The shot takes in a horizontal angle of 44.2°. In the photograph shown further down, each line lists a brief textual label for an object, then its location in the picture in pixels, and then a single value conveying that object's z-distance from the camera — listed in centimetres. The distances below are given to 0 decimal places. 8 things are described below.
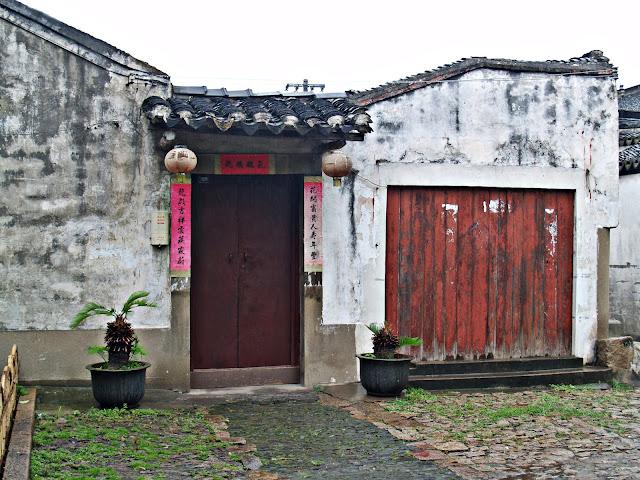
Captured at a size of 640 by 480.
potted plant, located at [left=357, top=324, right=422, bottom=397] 927
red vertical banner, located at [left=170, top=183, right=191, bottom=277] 948
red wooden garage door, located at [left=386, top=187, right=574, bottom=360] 1045
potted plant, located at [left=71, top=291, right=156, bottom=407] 836
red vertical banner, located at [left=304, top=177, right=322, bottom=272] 990
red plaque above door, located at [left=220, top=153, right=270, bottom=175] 970
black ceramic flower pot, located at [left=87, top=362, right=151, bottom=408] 834
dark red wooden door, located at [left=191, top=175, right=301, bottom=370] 1007
